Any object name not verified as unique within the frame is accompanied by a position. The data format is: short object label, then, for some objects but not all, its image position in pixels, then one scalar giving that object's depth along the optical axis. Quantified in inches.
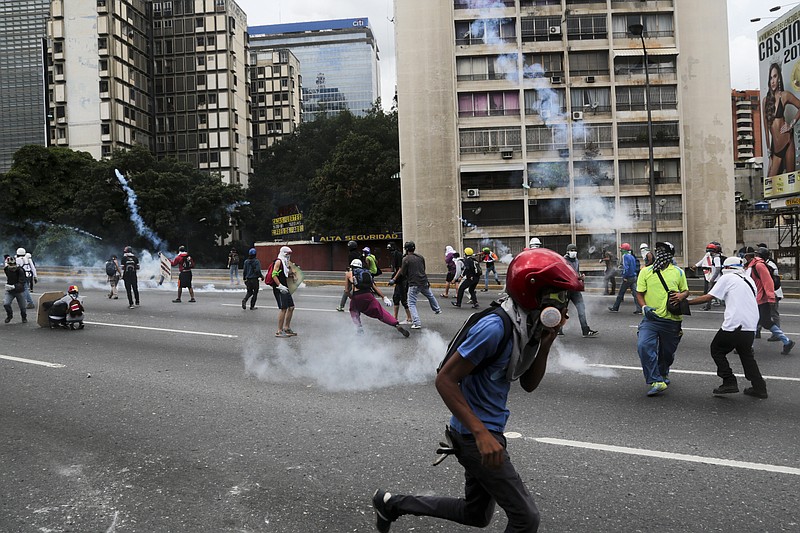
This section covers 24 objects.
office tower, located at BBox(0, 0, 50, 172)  2800.2
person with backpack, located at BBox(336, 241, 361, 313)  569.1
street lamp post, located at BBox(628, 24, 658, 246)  1007.6
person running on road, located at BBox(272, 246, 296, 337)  447.5
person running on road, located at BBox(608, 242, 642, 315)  589.0
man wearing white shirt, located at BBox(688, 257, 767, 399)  263.1
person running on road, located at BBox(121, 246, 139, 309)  659.4
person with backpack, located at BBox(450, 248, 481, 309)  639.1
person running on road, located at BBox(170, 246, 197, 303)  696.2
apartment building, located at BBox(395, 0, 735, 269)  1550.2
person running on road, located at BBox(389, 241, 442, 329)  498.3
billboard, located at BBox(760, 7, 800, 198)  1141.1
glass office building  5964.6
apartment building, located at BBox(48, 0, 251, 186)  2674.7
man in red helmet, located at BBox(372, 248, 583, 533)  109.5
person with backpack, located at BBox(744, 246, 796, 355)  382.9
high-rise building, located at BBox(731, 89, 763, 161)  3747.5
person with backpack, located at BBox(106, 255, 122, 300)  771.4
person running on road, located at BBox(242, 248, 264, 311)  631.0
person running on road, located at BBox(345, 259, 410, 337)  420.5
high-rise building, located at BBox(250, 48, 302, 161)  3941.9
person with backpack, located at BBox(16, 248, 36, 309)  617.0
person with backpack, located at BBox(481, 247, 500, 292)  828.6
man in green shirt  270.7
